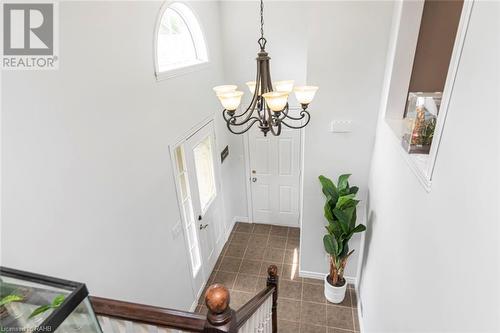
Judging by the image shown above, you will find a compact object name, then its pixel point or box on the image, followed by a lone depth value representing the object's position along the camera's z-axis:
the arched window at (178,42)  2.85
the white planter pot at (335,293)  3.47
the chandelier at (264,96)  1.76
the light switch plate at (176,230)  2.90
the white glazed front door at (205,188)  3.38
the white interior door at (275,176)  4.58
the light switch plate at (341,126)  3.05
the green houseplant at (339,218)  2.95
